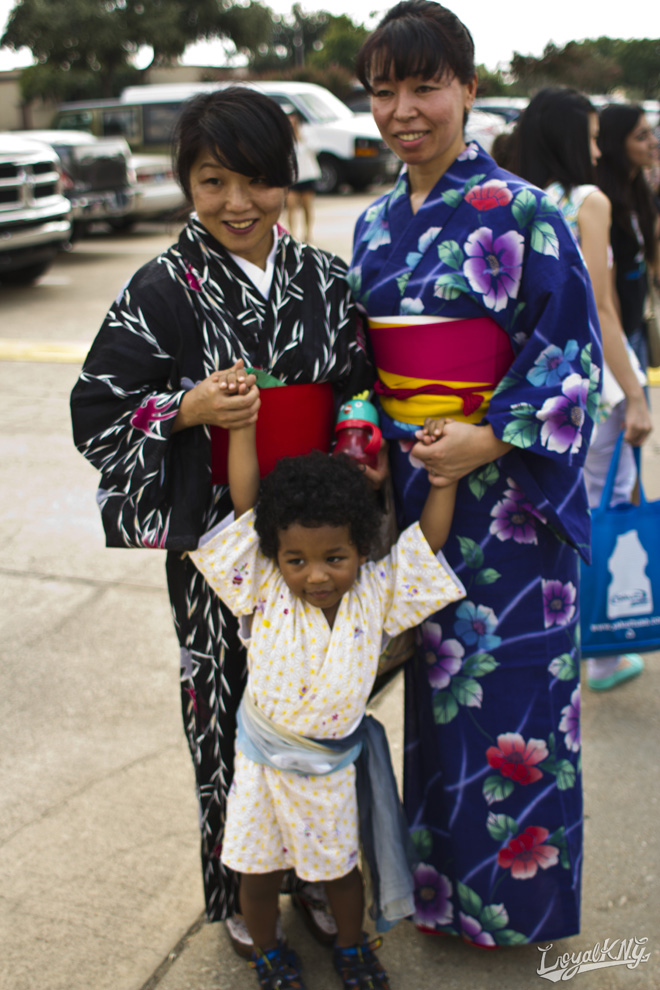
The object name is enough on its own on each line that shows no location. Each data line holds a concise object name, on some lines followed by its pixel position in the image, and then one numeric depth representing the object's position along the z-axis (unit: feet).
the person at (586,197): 8.15
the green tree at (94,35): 70.74
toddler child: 5.07
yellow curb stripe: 20.24
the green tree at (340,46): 104.58
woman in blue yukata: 5.02
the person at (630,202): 9.24
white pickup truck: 24.66
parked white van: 39.58
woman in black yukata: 5.02
